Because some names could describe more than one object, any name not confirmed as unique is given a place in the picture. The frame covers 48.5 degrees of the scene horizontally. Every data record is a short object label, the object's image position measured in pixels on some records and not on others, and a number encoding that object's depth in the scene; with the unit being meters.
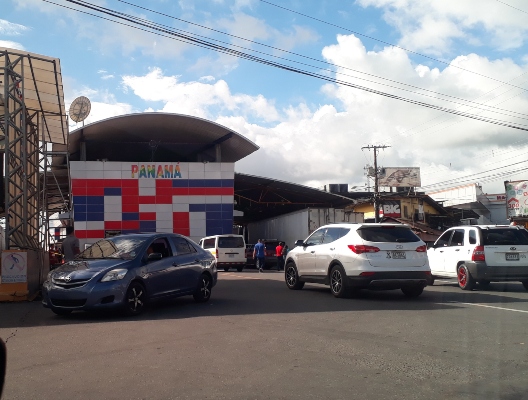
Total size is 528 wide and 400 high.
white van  29.97
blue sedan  10.10
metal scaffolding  14.34
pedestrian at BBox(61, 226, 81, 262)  14.96
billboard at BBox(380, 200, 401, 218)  56.94
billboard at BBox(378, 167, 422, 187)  68.69
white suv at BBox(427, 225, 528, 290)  14.09
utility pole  46.39
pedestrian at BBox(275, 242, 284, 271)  31.66
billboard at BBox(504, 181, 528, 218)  47.59
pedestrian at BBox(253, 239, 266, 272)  30.87
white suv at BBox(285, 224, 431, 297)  12.06
